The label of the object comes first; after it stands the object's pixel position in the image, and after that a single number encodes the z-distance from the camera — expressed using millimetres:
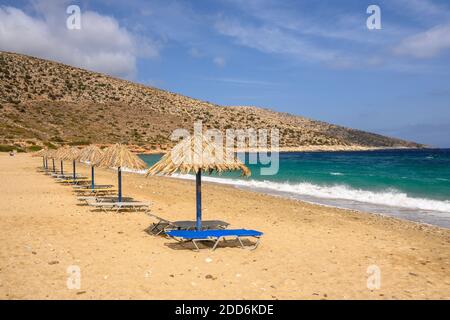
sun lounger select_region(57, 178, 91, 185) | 22009
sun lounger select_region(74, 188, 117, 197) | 17547
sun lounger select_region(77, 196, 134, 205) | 14234
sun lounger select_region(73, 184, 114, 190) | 18914
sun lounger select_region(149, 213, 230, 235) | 10234
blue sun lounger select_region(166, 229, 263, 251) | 8914
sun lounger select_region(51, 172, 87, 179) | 23562
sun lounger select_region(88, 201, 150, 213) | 13320
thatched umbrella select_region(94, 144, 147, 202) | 13961
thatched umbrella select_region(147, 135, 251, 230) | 9391
